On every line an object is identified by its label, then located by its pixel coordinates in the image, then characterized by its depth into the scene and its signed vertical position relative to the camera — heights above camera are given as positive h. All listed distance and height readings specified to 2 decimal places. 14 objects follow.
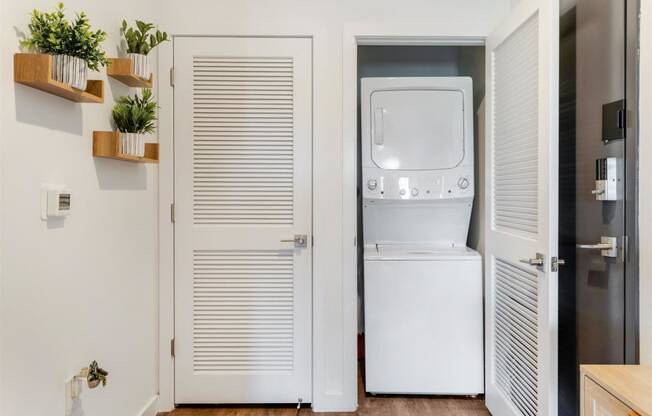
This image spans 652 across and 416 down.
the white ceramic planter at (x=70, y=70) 1.30 +0.41
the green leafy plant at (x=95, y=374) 1.56 -0.63
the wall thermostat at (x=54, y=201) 1.38 +0.01
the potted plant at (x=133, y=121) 1.74 +0.35
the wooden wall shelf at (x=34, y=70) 1.23 +0.38
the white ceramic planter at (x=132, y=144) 1.72 +0.24
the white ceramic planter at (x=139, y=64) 1.80 +0.59
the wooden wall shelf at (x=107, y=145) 1.67 +0.23
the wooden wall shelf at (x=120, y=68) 1.77 +0.56
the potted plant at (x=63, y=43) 1.27 +0.48
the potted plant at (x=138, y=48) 1.80 +0.67
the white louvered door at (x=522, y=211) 1.65 -0.04
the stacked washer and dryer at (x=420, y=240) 2.45 -0.25
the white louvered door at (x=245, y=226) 2.35 -0.13
